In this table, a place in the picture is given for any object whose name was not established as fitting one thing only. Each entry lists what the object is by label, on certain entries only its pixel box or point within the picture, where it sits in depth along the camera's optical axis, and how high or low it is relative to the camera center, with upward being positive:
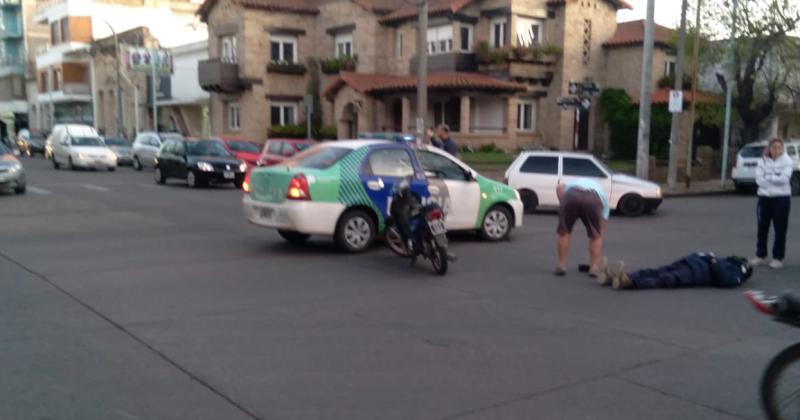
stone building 31.17 +2.32
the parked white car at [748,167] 23.23 -1.65
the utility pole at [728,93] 24.92 +0.76
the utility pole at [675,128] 22.07 -0.41
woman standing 10.33 -1.08
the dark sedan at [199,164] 22.55 -1.62
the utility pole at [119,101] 46.64 +0.67
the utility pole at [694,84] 23.09 +0.99
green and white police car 10.45 -1.12
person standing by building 15.96 -0.58
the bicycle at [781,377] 4.48 -1.63
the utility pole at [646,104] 21.38 +0.32
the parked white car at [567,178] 17.47 -1.60
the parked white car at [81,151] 30.16 -1.68
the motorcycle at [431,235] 9.48 -1.59
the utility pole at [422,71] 19.86 +1.16
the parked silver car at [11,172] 18.52 -1.57
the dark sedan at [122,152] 36.22 -2.00
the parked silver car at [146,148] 32.28 -1.64
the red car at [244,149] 25.72 -1.35
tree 24.59 +2.08
